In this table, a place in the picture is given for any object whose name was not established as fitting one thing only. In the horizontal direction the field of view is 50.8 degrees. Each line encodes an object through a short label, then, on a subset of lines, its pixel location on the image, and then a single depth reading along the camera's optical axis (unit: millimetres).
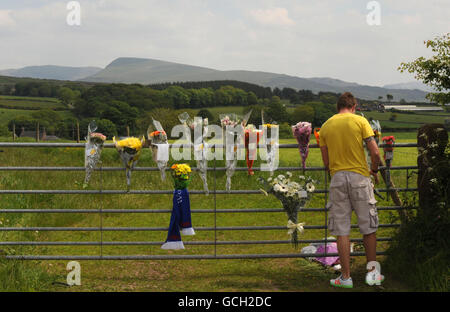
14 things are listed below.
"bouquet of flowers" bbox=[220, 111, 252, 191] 5754
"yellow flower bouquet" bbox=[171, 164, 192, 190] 5504
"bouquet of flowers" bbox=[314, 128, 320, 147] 5311
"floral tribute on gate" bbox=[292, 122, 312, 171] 5652
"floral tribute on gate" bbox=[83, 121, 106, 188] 5711
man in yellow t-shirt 4770
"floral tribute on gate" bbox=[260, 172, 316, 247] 5508
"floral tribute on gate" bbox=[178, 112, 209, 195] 5668
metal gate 5613
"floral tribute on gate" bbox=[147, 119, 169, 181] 5625
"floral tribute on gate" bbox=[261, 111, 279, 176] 5797
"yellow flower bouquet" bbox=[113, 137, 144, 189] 5602
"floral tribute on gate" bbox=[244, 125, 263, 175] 5777
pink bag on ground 5944
